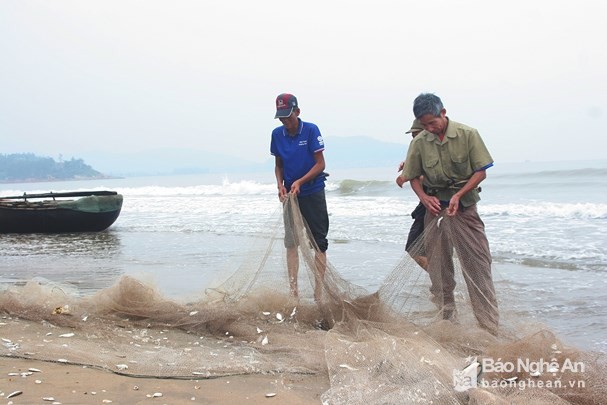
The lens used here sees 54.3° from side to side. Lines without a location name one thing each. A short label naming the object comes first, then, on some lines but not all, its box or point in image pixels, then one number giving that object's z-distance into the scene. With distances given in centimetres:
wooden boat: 1306
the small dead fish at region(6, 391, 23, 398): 278
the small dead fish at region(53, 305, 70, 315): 435
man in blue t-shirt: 473
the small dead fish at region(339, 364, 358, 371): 292
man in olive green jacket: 375
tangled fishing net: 267
